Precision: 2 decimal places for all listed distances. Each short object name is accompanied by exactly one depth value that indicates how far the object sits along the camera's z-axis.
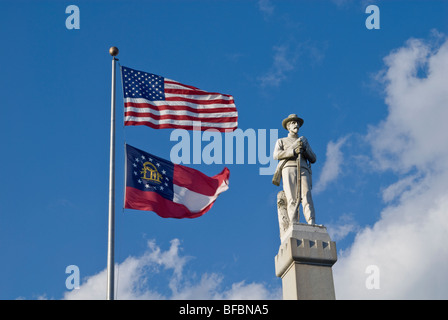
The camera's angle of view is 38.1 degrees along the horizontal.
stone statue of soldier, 17.38
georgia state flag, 18.30
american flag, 19.89
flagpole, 16.02
